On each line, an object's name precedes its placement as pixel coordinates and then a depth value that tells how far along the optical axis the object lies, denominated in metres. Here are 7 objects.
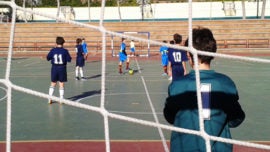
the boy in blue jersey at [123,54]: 16.14
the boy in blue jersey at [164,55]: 15.55
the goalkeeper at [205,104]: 2.48
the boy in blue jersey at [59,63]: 9.91
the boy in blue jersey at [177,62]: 10.76
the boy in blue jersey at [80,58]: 14.29
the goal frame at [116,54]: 25.42
